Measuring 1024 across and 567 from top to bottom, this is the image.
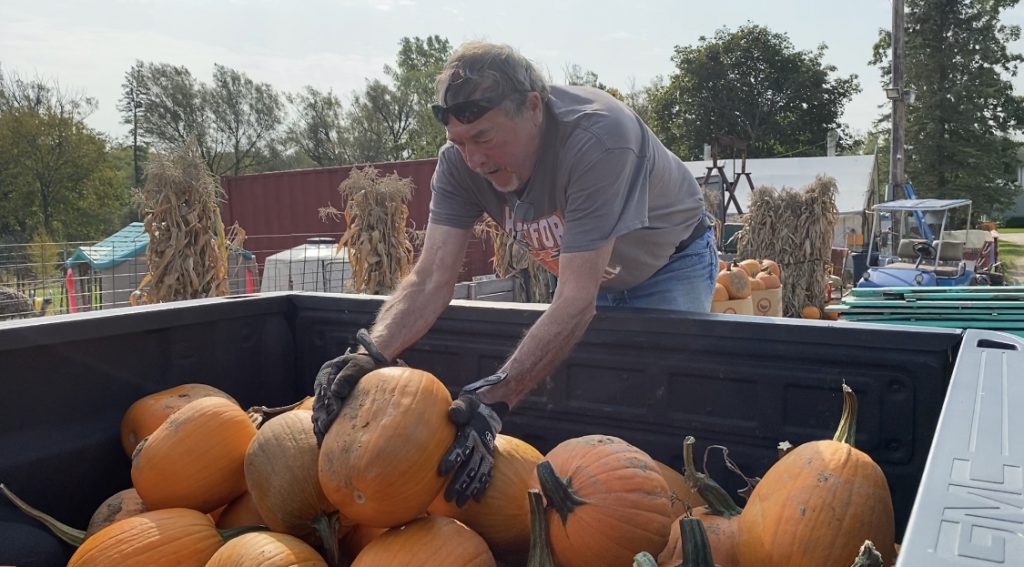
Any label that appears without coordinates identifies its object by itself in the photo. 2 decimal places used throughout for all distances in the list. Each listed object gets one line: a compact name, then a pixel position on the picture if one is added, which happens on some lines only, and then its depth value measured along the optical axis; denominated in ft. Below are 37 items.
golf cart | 36.70
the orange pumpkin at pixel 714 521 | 4.89
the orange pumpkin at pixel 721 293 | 26.21
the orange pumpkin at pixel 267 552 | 4.81
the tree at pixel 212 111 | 153.58
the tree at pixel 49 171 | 114.11
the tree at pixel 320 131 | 176.96
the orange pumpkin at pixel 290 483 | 5.32
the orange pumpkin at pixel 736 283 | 26.48
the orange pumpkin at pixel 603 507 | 4.81
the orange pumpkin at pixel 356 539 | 5.51
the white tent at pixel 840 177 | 75.87
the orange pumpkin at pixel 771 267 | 32.96
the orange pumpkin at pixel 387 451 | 4.77
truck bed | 5.64
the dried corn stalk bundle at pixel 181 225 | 22.30
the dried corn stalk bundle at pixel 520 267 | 30.22
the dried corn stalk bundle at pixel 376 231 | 28.37
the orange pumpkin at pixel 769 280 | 30.55
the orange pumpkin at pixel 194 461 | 5.88
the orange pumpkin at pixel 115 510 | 6.19
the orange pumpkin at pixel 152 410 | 6.91
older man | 5.76
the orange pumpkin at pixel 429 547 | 4.67
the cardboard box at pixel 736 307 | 24.57
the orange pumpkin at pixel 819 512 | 4.18
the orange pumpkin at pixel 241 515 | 5.92
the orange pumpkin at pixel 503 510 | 5.31
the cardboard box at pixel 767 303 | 29.99
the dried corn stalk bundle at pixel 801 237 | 39.81
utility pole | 59.72
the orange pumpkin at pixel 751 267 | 33.19
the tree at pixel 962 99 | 117.29
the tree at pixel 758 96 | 146.92
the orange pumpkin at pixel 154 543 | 5.14
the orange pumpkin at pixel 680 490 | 5.57
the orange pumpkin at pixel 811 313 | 38.60
